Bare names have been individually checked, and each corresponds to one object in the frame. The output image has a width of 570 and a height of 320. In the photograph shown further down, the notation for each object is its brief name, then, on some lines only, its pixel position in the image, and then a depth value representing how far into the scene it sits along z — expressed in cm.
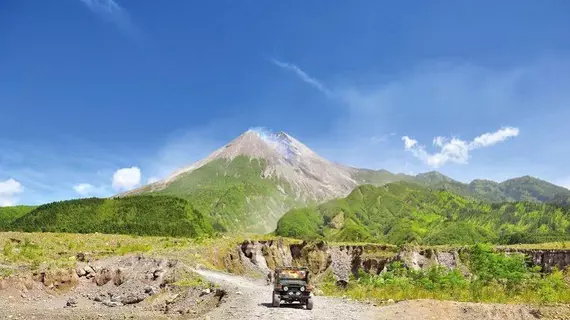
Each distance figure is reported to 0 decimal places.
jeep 2931
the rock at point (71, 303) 3578
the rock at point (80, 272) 4382
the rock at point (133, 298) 3781
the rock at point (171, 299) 3544
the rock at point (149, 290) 4053
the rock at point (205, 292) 3558
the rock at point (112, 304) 3606
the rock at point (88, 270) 4495
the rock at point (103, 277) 4483
